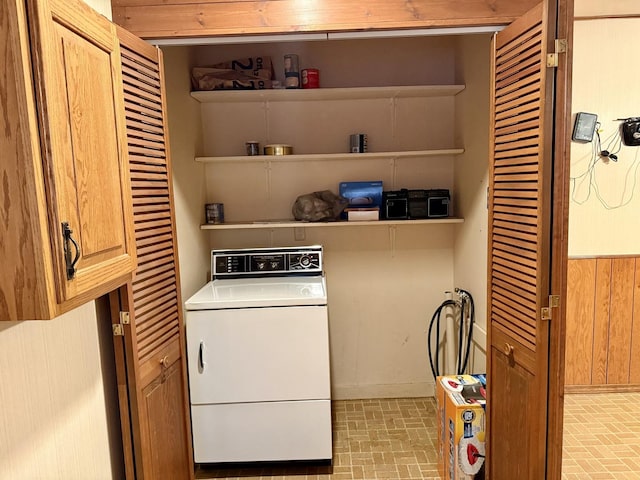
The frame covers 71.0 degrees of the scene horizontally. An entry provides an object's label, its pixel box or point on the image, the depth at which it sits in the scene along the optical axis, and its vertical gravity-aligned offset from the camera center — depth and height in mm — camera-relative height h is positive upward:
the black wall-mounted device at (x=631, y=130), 3035 +334
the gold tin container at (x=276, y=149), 3031 +288
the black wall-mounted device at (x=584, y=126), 3039 +373
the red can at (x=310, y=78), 3016 +755
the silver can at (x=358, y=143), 3084 +317
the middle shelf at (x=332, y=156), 2982 +230
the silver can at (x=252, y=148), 3090 +307
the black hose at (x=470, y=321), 2805 -847
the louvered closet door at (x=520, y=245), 1543 -233
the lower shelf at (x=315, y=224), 3000 -222
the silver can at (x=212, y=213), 3143 -131
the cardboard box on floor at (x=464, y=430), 2131 -1174
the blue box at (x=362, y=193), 3179 -30
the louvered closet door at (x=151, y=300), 1647 -412
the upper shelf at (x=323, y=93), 2947 +649
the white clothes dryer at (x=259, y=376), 2406 -990
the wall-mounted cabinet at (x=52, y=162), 934 +85
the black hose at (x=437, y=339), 3221 -1127
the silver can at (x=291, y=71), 2988 +800
